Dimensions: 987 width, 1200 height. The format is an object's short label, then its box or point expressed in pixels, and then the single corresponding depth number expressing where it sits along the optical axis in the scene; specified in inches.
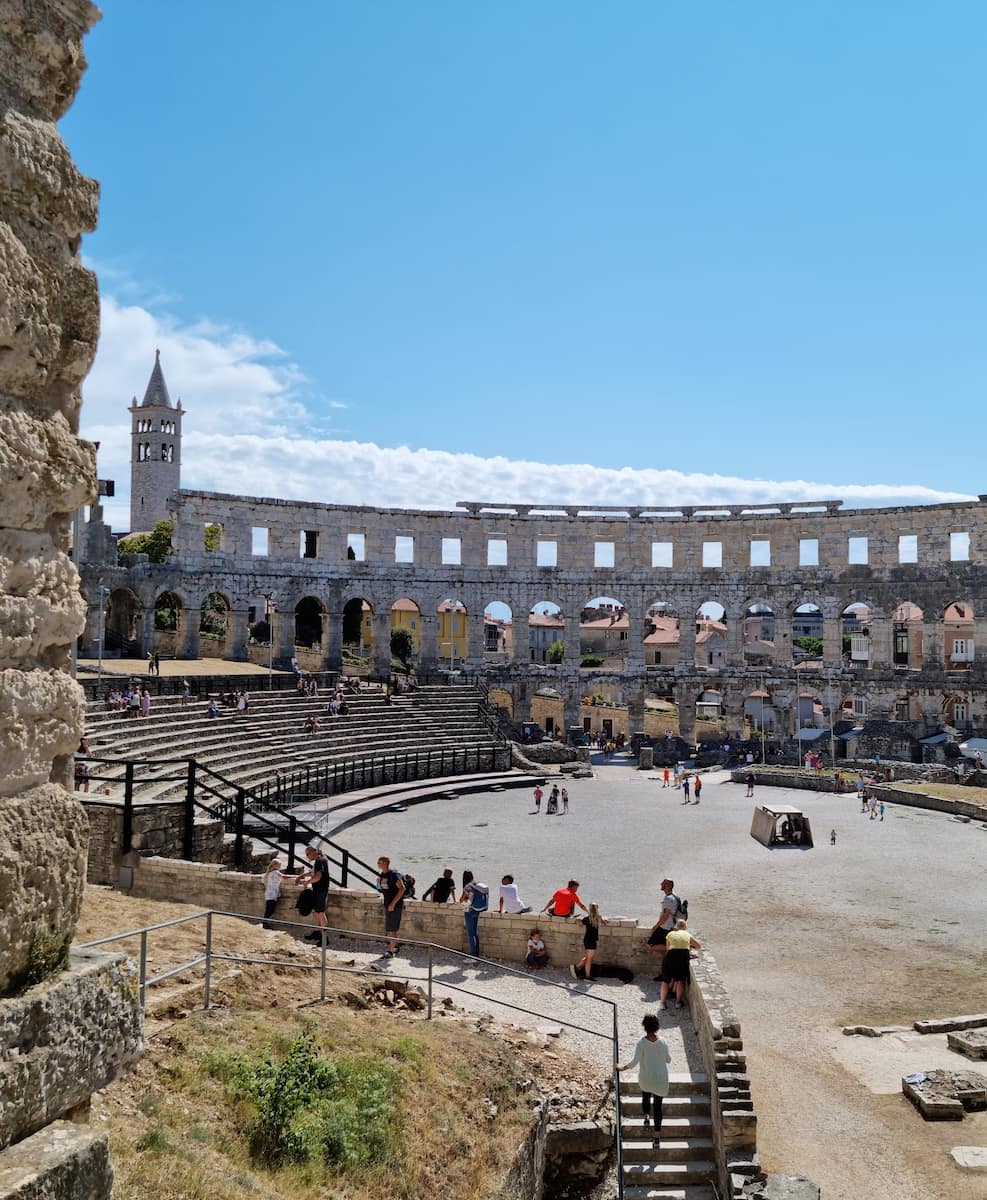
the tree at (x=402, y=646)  2566.4
